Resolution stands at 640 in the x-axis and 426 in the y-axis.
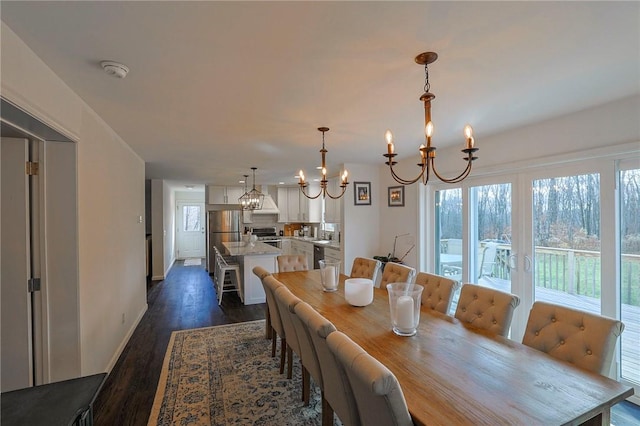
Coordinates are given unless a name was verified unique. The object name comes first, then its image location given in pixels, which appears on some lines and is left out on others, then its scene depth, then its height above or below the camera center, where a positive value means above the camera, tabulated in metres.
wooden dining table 1.07 -0.72
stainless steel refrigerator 7.57 -0.41
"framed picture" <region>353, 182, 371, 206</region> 5.18 +0.32
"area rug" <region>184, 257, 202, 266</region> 9.16 -1.55
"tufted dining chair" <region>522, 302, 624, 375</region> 1.42 -0.64
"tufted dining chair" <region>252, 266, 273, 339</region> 2.84 -0.61
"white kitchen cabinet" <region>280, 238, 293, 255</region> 8.03 -0.87
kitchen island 4.95 -0.90
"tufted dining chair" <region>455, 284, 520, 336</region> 1.91 -0.66
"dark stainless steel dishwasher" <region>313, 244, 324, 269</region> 6.38 -0.90
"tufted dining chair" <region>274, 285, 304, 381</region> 2.03 -0.84
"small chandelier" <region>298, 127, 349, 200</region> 2.92 +0.39
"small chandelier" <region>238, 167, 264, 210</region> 6.43 +0.28
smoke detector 1.68 +0.83
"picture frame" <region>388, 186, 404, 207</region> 4.85 +0.26
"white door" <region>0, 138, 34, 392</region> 1.91 -0.35
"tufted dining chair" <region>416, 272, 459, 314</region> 2.35 -0.65
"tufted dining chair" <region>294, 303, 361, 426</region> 1.41 -0.82
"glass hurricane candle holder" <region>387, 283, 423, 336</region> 1.78 -0.57
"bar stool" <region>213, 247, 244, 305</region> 5.03 -1.18
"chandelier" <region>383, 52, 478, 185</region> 1.58 +0.44
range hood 8.09 +0.15
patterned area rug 2.15 -1.46
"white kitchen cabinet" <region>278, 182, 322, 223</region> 8.27 +0.21
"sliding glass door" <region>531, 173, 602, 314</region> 2.71 -0.29
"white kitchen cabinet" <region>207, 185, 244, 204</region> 8.09 +0.51
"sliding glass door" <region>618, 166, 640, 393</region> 2.44 -0.50
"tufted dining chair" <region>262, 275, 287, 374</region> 2.54 -0.96
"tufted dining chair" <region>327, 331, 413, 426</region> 1.00 -0.60
